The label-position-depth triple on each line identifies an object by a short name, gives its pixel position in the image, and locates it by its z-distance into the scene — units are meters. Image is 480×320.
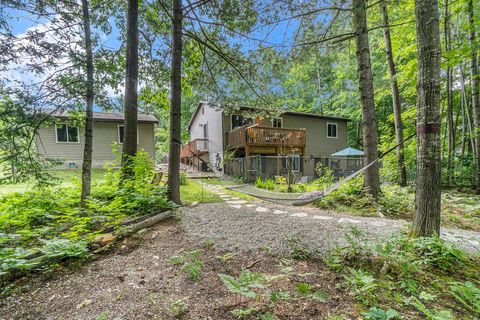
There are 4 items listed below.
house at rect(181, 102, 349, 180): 9.91
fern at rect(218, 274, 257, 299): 1.37
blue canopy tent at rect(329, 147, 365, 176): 11.01
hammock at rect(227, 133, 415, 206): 3.89
